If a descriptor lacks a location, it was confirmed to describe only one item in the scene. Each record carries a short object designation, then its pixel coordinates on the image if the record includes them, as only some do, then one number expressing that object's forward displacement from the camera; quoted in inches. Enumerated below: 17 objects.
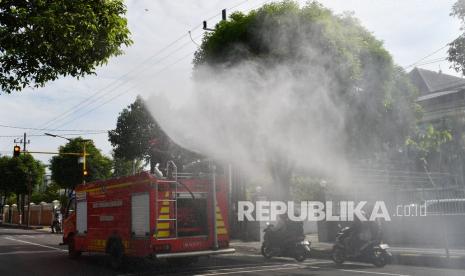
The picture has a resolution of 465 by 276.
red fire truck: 437.4
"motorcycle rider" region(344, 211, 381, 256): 484.4
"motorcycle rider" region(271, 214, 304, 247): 542.9
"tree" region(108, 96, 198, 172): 1337.4
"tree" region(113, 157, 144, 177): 2009.6
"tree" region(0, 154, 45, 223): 1878.7
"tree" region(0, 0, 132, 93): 342.6
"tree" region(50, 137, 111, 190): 1612.9
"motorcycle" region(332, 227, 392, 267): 474.0
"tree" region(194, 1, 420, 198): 577.6
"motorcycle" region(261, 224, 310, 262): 532.1
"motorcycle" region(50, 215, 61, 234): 1283.2
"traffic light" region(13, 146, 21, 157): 1055.6
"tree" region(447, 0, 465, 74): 456.8
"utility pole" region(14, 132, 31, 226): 1879.9
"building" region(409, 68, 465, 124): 1734.7
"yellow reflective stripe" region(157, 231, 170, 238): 433.1
